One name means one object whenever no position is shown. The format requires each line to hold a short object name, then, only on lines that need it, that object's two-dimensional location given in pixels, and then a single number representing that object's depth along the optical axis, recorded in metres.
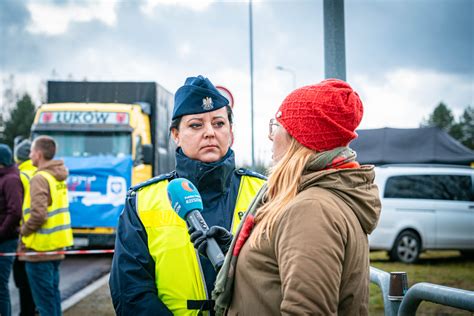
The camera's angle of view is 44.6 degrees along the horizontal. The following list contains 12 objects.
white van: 12.37
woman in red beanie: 1.76
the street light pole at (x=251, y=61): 26.23
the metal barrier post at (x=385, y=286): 2.78
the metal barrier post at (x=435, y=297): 2.23
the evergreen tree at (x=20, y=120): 56.56
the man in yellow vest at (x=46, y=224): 5.59
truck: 11.80
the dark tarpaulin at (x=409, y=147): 20.31
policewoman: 2.56
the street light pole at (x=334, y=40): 3.84
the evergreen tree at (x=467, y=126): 84.25
